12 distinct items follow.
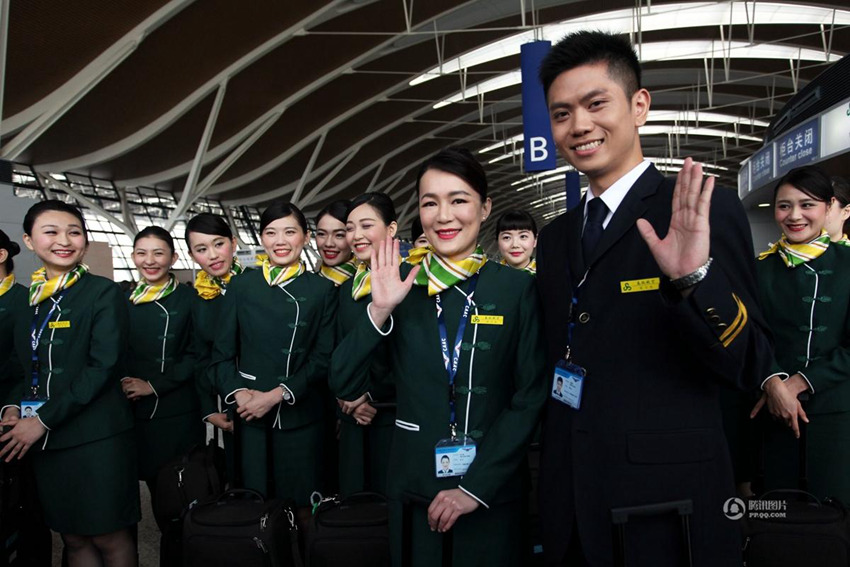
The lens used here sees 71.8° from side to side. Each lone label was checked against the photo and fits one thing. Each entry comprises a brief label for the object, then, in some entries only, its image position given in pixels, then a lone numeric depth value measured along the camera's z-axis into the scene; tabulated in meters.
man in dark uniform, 1.53
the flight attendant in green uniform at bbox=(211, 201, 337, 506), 3.23
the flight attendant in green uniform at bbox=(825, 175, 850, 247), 3.29
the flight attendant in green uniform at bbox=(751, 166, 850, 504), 2.92
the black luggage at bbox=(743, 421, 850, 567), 2.44
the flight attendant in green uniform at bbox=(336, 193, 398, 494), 3.23
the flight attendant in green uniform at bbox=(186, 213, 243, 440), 4.08
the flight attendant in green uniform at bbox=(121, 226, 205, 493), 4.07
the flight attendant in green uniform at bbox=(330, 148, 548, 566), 2.02
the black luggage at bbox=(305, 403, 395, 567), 2.50
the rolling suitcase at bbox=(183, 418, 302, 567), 2.62
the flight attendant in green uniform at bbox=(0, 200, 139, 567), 3.02
